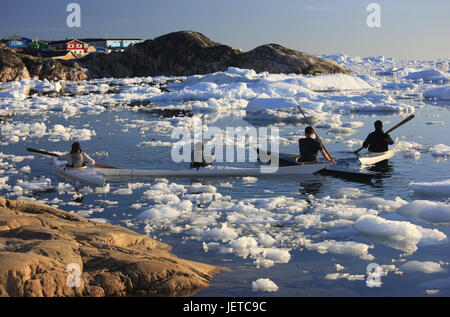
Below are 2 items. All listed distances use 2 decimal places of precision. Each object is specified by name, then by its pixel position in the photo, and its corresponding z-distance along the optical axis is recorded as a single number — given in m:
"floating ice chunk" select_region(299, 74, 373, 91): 45.75
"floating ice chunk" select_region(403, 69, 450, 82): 61.19
